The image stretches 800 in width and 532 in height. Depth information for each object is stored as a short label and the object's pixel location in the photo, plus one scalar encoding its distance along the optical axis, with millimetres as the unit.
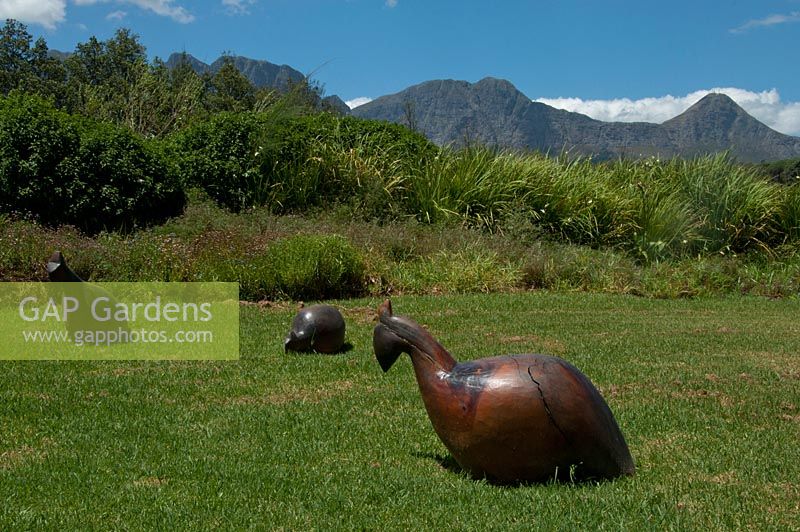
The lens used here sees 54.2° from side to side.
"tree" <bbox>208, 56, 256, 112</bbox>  46156
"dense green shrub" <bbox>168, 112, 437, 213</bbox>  14977
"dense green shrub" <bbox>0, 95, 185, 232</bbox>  12359
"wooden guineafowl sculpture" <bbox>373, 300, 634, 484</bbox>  4059
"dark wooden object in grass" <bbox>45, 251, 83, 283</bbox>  7316
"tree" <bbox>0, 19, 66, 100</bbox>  45344
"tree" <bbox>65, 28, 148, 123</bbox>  46312
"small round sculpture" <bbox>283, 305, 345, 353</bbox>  7672
